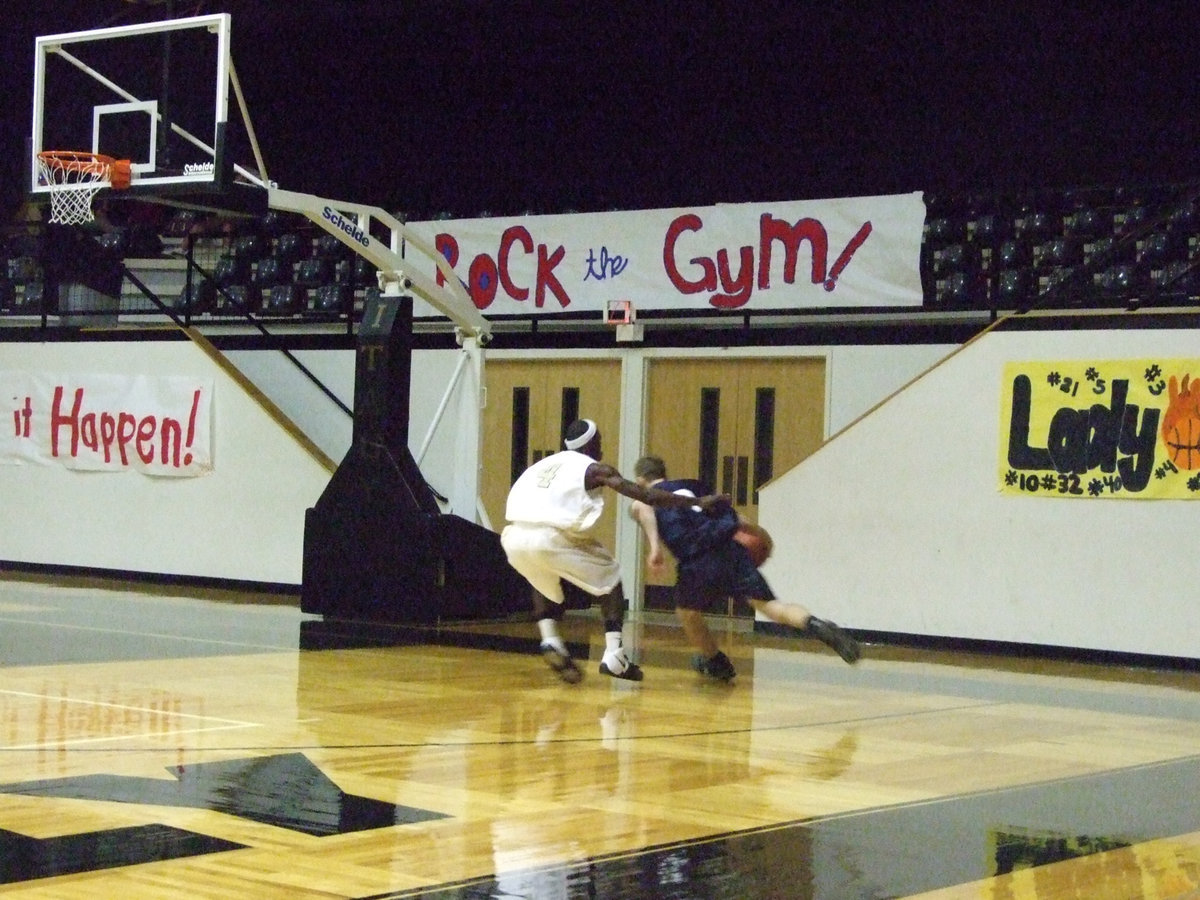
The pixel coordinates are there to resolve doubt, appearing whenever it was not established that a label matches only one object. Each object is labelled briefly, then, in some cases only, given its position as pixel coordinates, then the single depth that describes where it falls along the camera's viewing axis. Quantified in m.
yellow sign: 14.59
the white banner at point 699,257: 16.98
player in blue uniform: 12.03
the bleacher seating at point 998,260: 16.16
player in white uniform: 11.80
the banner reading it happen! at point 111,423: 19.95
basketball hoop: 14.68
